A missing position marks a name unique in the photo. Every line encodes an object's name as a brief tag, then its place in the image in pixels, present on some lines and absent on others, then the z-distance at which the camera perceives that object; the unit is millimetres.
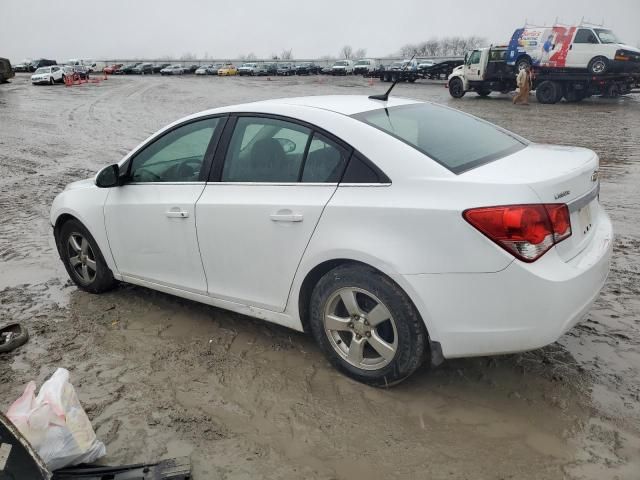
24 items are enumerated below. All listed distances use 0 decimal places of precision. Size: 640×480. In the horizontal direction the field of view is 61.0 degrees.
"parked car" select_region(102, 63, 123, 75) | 64500
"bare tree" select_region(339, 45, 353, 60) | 146250
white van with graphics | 20641
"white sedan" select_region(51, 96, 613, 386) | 2580
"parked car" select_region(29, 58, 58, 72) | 61519
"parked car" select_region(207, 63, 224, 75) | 61838
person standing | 21656
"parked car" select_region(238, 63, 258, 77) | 58469
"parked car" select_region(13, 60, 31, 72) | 64431
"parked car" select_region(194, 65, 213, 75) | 60812
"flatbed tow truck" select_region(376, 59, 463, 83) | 37269
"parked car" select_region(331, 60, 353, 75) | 55156
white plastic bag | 2412
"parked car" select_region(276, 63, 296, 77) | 58469
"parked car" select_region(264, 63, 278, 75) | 58469
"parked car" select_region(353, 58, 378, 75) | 52219
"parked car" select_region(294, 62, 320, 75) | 59406
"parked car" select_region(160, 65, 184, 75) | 61844
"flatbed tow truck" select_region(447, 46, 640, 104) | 21261
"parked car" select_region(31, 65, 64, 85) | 38969
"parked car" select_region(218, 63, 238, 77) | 58969
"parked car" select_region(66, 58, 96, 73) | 62325
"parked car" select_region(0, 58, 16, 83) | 36438
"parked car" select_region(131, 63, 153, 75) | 64750
